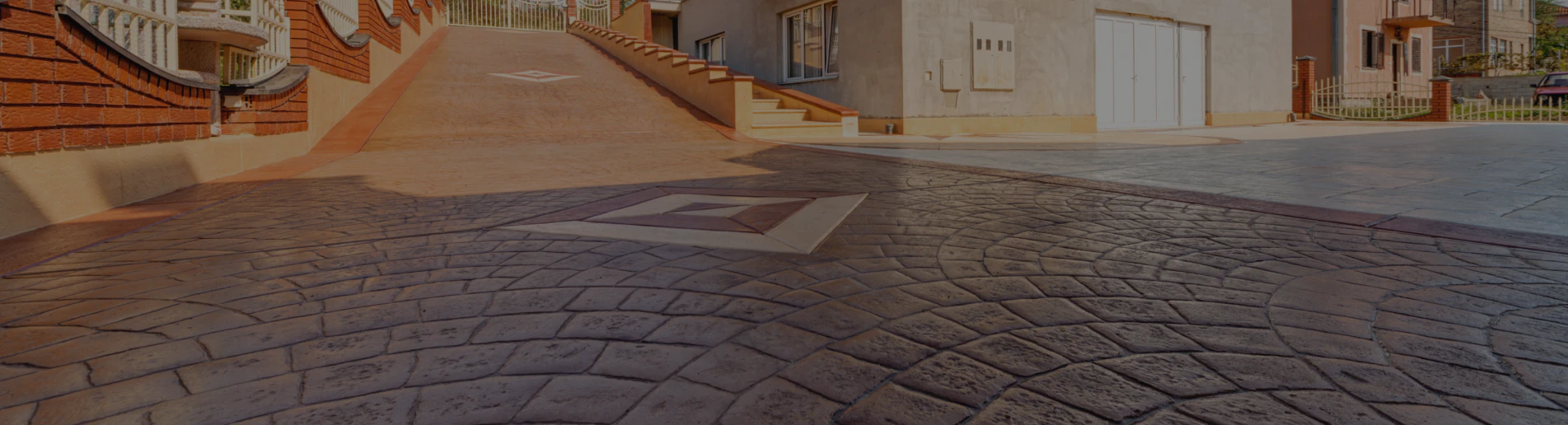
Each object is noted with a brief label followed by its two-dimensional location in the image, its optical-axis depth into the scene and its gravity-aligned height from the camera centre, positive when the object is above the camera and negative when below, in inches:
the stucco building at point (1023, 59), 453.7 +81.6
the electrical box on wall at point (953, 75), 452.1 +62.2
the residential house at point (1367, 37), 862.5 +164.8
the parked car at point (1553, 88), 902.1 +101.9
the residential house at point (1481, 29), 1157.1 +223.9
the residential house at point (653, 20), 781.3 +179.5
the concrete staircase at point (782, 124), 421.7 +33.3
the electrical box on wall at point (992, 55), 461.1 +75.5
